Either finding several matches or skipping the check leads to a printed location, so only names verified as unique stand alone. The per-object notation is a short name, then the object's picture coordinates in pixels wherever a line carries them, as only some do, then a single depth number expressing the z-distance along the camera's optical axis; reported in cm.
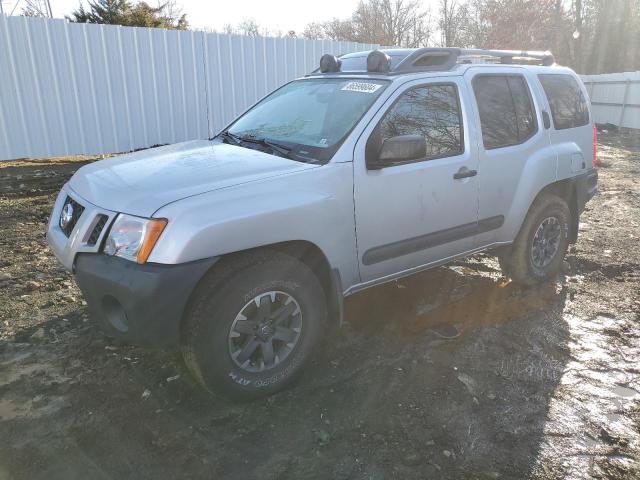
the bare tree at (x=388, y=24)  3219
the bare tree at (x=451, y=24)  3091
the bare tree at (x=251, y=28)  3806
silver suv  252
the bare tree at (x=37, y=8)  2770
